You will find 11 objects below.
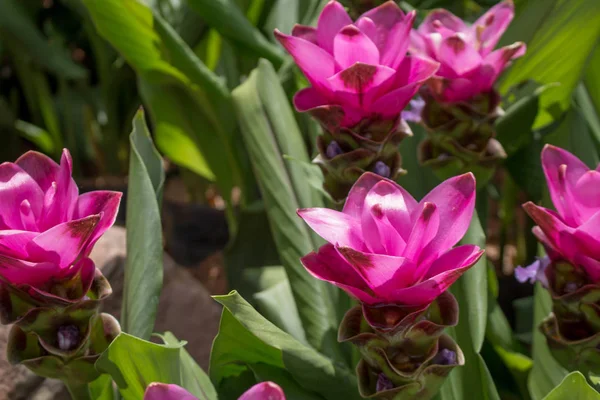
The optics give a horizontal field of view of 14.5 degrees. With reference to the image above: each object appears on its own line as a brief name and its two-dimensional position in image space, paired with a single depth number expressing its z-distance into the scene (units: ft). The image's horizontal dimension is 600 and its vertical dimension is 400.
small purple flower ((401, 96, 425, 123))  3.67
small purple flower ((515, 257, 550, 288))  3.34
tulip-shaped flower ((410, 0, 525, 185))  3.51
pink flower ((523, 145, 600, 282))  3.16
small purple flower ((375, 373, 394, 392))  3.12
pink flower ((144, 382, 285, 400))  2.90
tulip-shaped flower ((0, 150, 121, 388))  3.11
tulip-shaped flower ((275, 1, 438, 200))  3.27
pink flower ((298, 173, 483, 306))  3.01
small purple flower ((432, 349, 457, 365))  3.14
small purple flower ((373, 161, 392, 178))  3.36
